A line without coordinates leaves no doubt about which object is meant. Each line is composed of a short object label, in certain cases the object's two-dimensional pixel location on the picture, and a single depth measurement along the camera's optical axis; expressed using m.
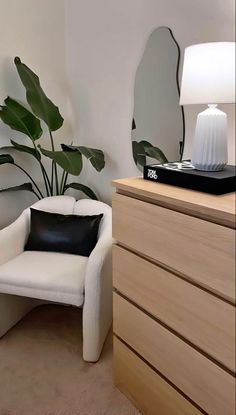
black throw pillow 2.09
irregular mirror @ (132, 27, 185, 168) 1.77
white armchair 1.76
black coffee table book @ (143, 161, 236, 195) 1.18
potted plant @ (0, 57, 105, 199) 2.10
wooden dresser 1.09
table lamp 1.14
